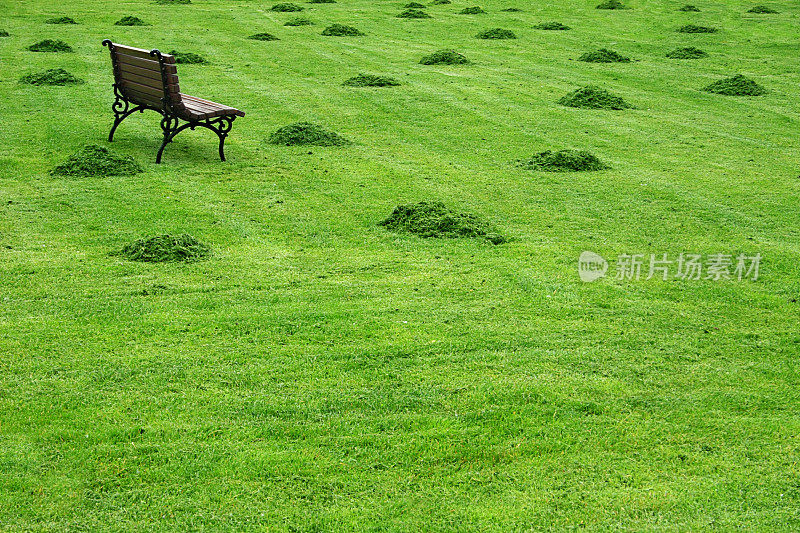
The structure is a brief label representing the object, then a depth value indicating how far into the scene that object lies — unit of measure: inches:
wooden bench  451.8
